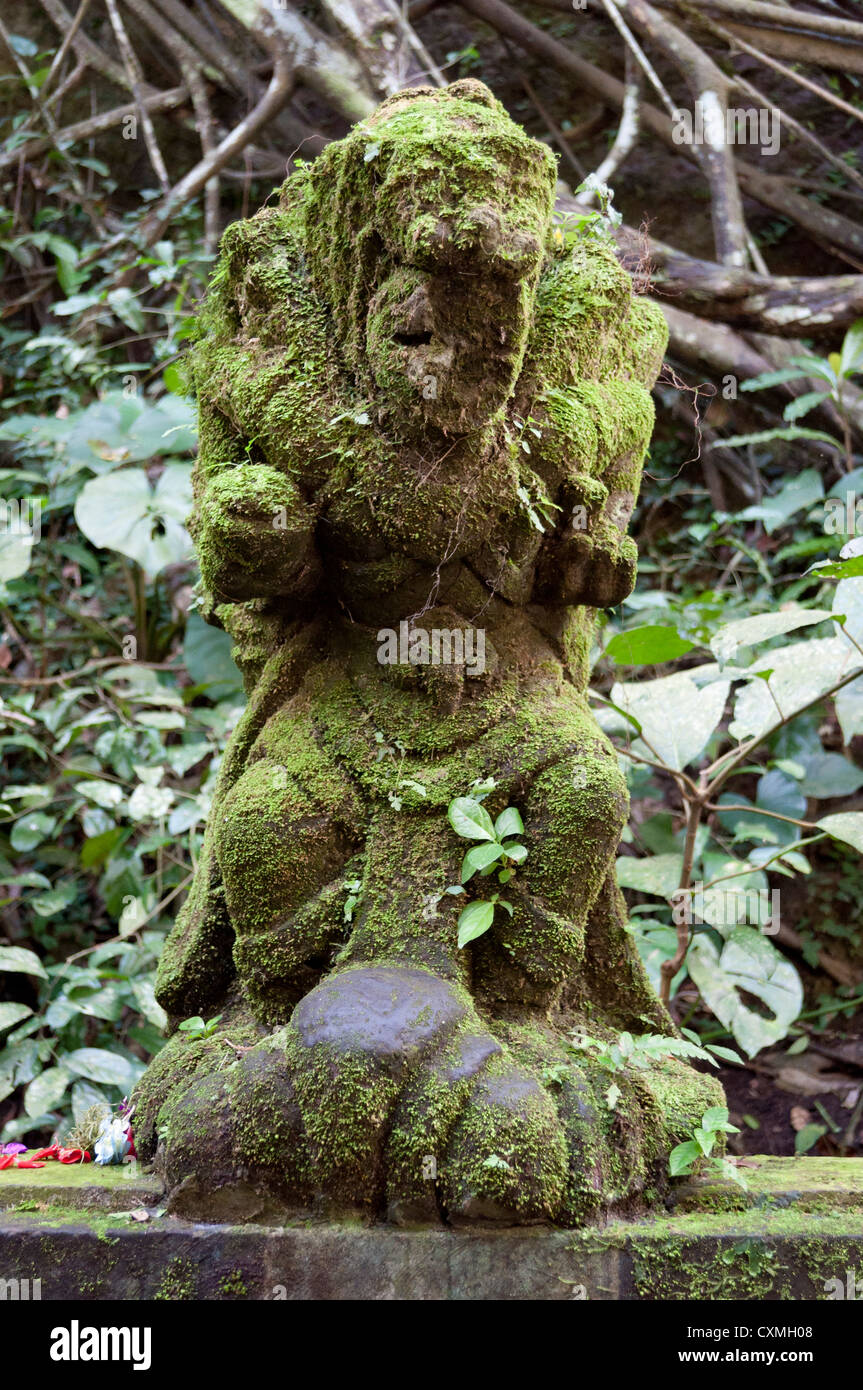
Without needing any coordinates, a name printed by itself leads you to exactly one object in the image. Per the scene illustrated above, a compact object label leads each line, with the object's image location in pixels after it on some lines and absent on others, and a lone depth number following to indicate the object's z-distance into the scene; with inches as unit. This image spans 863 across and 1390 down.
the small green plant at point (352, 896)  87.0
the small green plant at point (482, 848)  82.2
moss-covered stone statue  75.4
